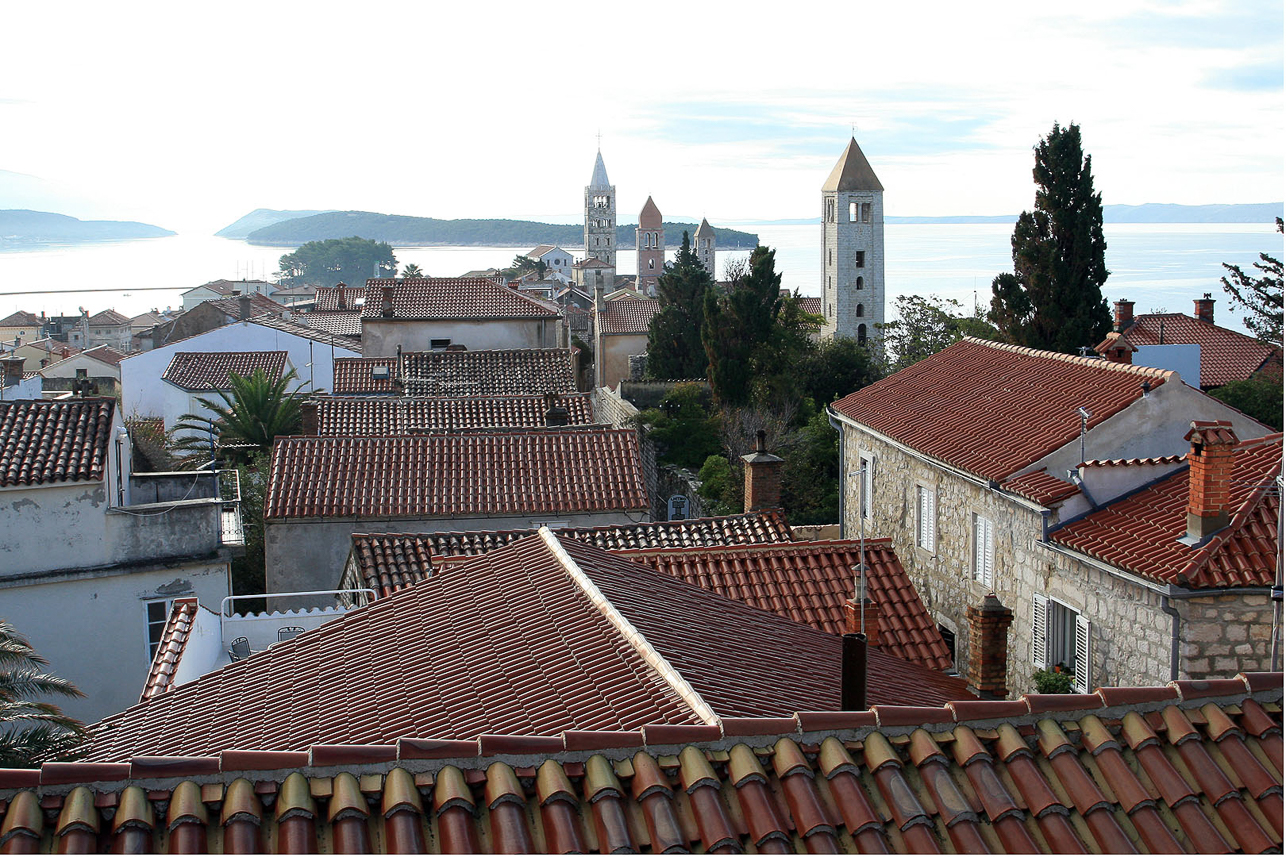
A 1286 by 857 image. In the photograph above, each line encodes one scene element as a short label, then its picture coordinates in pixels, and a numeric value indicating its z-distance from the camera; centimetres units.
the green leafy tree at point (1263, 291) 3450
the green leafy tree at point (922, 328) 4375
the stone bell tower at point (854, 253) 8250
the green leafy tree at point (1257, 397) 2634
